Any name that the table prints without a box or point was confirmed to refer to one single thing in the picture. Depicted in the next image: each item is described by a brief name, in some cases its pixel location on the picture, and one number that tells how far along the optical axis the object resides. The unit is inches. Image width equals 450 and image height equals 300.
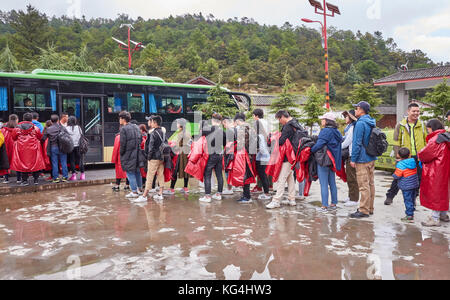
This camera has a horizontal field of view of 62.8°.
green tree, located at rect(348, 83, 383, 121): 797.9
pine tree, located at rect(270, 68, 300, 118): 679.1
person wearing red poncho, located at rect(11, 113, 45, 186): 329.4
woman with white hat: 245.4
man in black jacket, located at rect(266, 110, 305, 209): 257.8
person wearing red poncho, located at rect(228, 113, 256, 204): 276.1
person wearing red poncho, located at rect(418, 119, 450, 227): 205.5
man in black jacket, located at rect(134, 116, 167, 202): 277.1
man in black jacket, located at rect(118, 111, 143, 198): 281.7
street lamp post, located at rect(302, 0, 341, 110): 871.8
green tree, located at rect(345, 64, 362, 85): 2598.2
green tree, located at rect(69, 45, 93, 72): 959.6
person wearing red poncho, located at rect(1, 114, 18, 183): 335.4
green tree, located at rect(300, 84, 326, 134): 772.4
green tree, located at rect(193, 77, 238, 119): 581.0
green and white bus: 426.3
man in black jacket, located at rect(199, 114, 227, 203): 282.0
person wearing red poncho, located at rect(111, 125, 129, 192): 320.8
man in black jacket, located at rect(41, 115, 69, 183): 338.3
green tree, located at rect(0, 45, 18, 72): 977.5
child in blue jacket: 218.4
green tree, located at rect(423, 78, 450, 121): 592.1
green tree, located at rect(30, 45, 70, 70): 948.6
